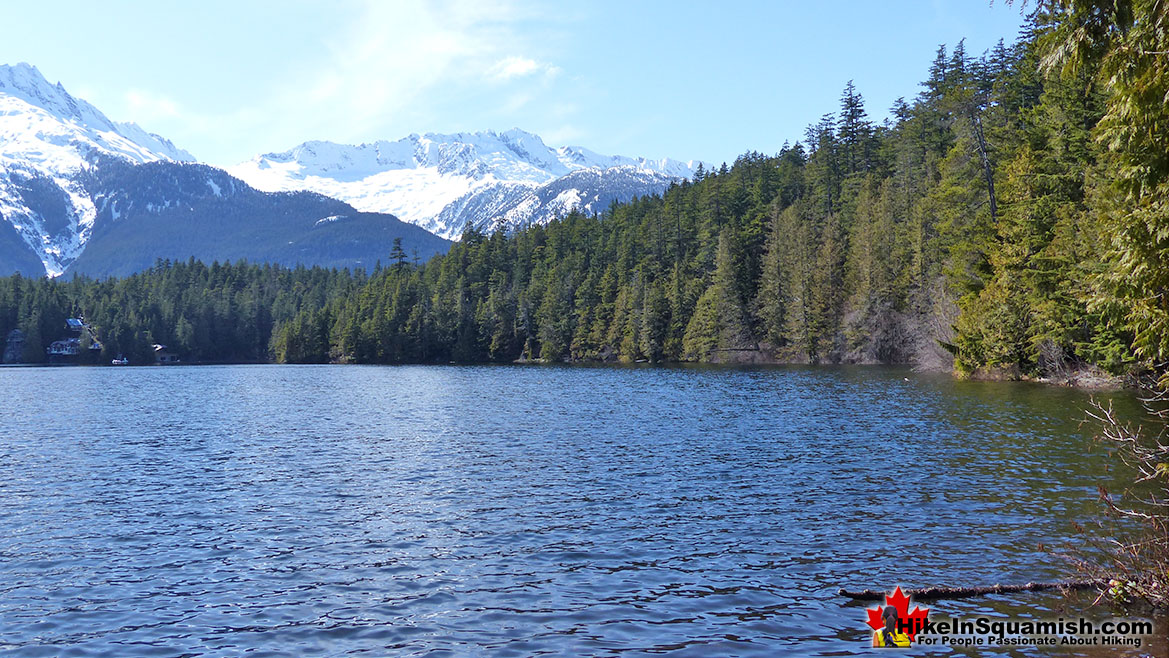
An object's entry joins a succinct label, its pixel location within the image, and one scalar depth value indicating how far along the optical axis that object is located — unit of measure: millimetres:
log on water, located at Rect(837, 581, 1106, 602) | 13305
